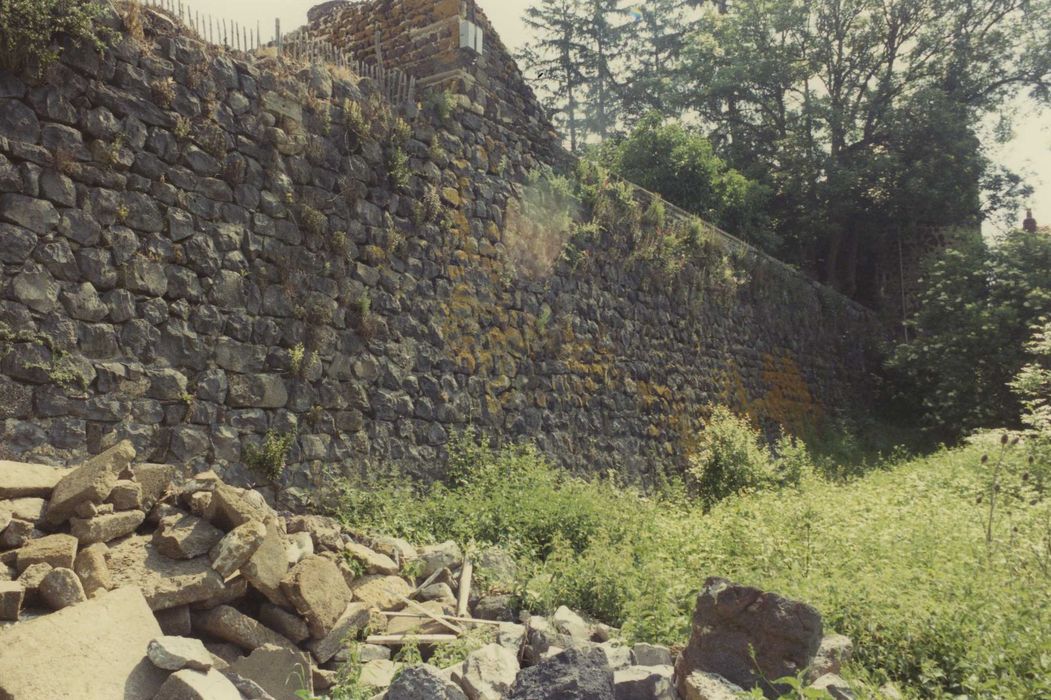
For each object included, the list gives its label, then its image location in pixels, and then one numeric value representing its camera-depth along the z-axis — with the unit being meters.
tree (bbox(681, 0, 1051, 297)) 19.70
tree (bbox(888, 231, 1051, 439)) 15.30
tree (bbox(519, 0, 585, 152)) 32.09
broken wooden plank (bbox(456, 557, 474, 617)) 5.32
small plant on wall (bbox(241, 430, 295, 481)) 6.52
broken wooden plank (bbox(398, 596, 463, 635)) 4.89
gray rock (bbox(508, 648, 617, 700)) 3.52
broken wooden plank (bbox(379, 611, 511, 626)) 5.01
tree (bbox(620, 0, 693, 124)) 30.59
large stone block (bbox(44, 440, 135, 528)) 4.27
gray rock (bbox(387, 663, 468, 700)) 3.49
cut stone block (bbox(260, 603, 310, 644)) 4.33
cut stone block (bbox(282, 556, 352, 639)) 4.34
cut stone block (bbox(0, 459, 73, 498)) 4.35
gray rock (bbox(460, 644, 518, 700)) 3.84
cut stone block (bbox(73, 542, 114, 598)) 3.99
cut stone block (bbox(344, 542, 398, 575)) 5.43
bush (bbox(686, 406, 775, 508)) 11.34
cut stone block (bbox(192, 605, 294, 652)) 4.18
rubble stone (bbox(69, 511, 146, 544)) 4.23
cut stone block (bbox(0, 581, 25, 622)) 3.66
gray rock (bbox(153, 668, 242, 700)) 3.31
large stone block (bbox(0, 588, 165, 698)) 3.32
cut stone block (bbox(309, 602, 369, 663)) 4.38
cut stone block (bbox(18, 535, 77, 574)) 3.96
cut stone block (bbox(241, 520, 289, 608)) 4.31
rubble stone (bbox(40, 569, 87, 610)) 3.80
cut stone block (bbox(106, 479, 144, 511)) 4.46
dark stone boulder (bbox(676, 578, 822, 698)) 4.04
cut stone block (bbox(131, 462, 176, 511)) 4.62
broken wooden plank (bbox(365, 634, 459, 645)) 4.64
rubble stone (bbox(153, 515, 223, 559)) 4.31
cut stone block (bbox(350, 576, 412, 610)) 5.09
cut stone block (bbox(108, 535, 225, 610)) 4.09
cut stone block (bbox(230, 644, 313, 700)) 4.03
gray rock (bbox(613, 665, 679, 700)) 3.74
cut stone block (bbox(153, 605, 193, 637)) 4.11
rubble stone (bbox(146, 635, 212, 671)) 3.47
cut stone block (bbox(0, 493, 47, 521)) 4.19
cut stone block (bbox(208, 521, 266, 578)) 4.25
